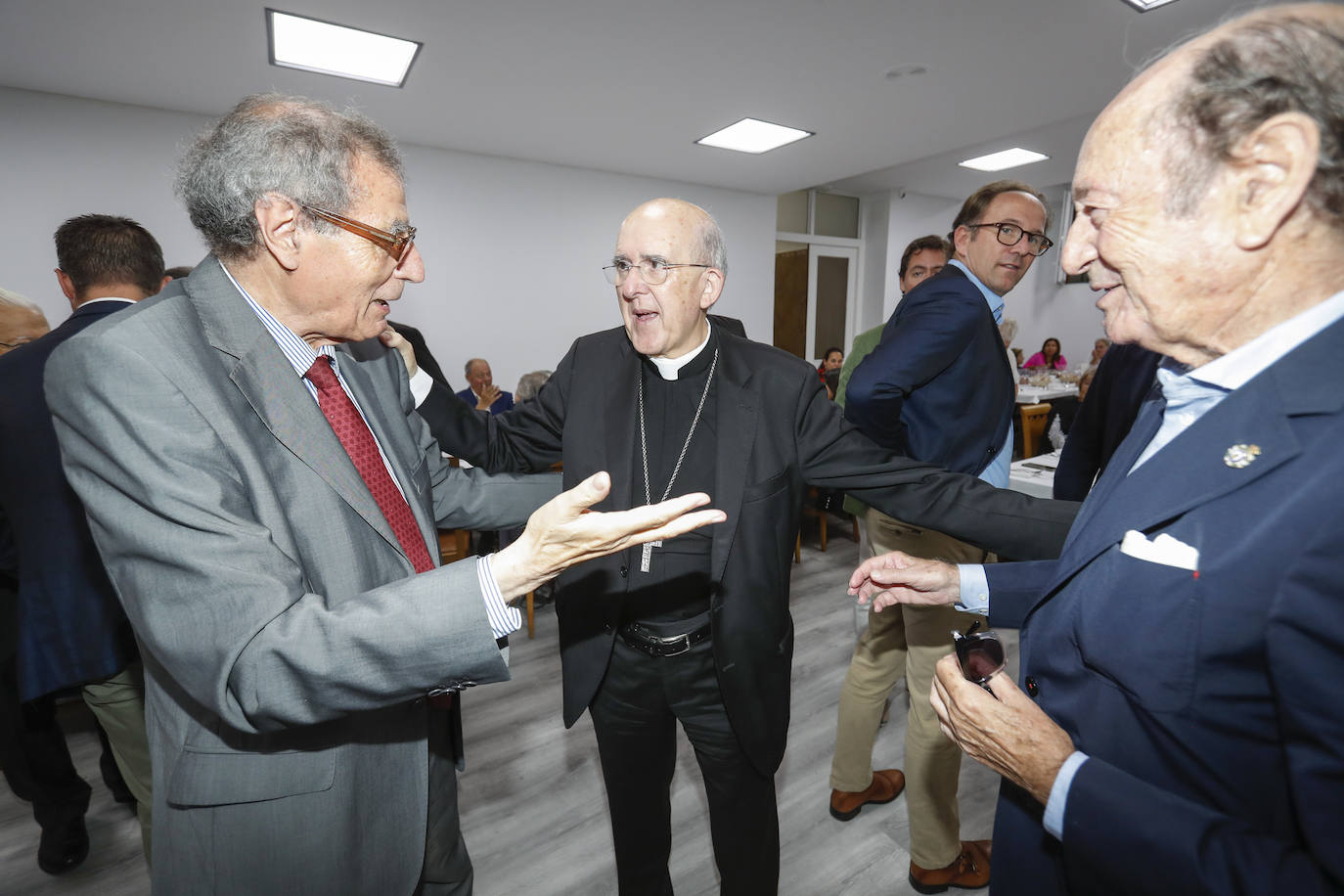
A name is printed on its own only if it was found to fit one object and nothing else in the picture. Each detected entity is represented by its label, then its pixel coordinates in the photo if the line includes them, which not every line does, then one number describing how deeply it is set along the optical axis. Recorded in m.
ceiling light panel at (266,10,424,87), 3.57
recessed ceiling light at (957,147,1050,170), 7.32
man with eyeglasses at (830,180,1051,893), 2.06
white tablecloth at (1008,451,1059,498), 2.72
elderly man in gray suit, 0.85
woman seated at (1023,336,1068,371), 9.55
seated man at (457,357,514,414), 5.39
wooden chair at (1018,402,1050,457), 4.27
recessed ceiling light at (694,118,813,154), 5.55
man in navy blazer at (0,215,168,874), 1.94
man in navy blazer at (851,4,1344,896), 0.65
